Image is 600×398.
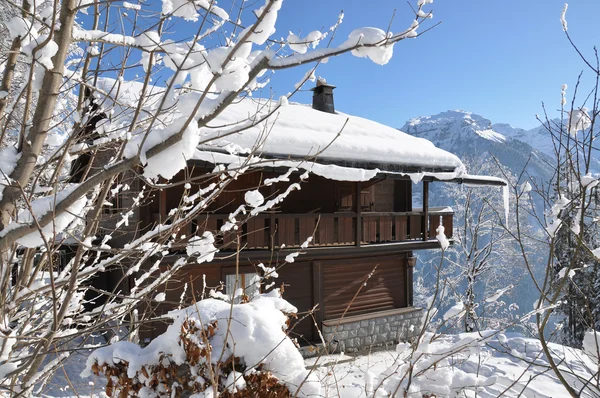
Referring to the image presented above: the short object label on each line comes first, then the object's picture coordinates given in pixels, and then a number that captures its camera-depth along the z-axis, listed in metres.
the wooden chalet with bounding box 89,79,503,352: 8.84
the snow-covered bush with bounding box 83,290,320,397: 2.70
